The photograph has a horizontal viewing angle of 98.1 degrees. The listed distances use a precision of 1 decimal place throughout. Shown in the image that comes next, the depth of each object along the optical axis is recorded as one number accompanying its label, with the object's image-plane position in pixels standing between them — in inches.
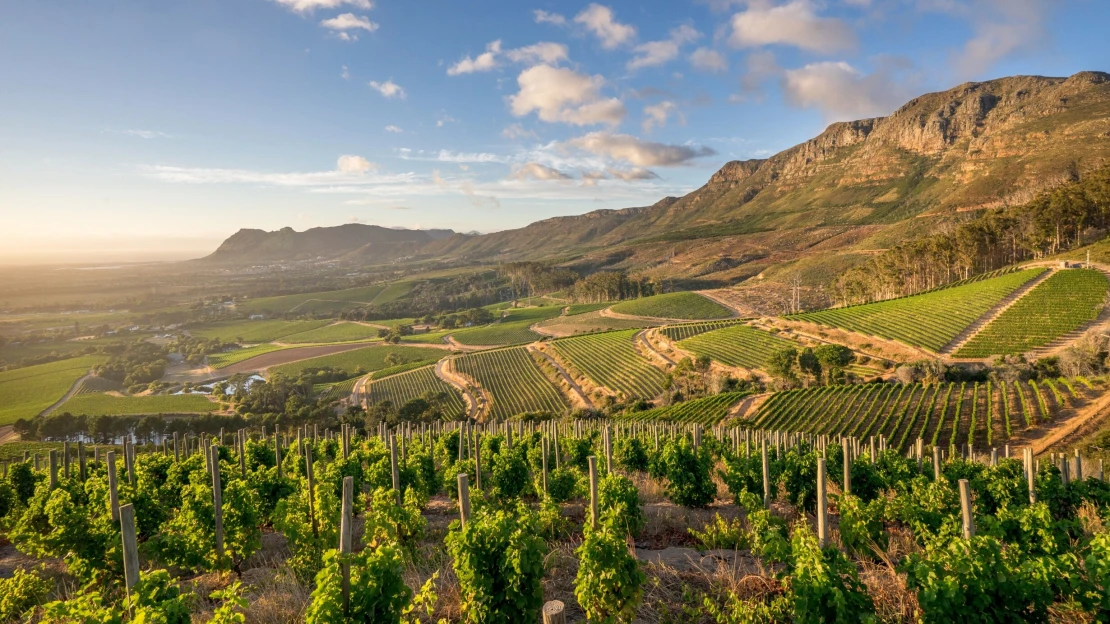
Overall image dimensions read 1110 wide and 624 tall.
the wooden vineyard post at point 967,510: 293.3
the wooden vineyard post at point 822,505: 296.4
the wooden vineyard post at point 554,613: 208.8
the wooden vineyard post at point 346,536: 225.2
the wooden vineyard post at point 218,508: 372.6
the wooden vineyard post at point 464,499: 305.4
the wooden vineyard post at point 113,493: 354.3
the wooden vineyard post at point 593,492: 341.4
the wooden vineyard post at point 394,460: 521.0
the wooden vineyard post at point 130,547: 218.5
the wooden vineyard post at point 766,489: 498.6
